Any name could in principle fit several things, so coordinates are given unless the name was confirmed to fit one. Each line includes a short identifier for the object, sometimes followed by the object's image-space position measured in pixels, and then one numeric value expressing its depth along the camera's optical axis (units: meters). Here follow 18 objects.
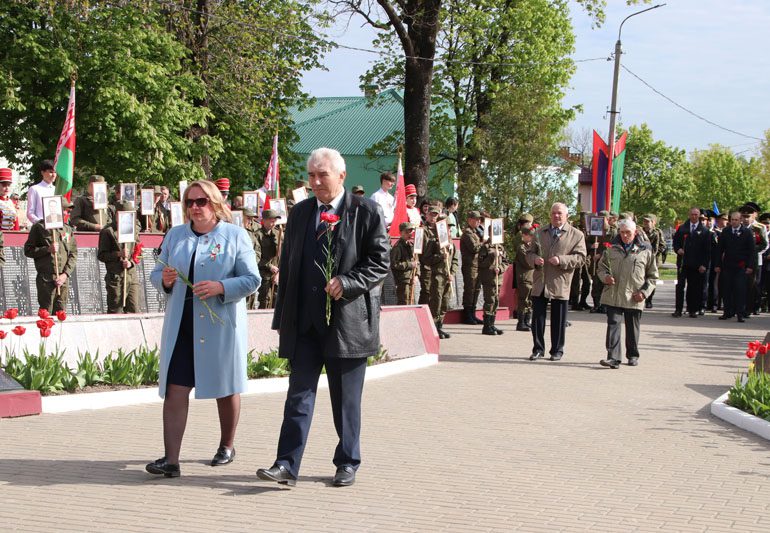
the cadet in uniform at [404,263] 16.89
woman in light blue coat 7.10
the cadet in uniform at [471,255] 19.20
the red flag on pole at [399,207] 18.06
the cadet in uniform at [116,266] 14.73
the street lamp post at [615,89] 32.53
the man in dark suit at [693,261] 23.00
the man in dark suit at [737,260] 22.30
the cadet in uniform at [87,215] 16.25
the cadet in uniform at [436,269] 17.41
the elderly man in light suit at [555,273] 14.48
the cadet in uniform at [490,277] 18.38
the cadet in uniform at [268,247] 16.86
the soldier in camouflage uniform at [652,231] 22.77
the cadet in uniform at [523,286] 19.03
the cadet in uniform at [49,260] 13.99
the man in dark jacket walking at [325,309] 6.89
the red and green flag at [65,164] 16.83
